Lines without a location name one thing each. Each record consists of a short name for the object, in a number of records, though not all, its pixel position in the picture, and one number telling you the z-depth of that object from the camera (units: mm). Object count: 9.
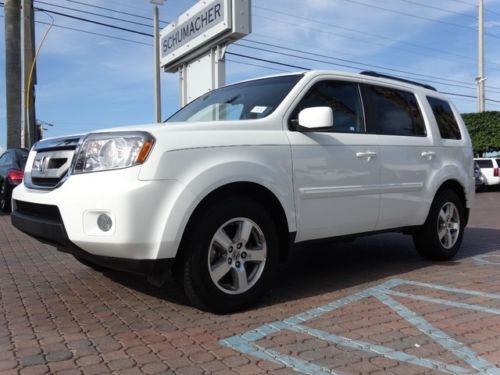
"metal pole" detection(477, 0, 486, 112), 33875
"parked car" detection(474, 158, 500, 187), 23406
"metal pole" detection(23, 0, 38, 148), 17375
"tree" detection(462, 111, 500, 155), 27812
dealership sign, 8562
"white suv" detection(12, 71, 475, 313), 3502
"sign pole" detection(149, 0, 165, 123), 12773
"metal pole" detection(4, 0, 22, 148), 17922
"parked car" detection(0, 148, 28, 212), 11320
